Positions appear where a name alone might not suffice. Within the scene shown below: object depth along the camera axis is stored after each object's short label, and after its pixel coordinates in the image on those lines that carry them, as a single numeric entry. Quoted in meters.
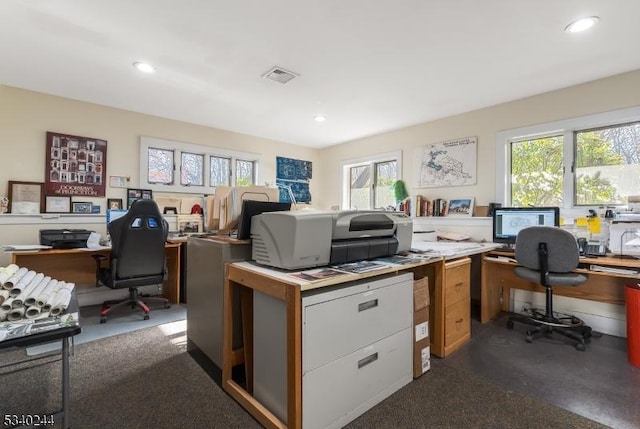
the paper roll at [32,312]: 1.19
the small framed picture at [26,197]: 3.04
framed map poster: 3.61
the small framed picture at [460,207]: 3.58
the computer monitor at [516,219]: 2.88
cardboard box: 1.90
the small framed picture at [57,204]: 3.22
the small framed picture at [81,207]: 3.37
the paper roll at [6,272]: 1.29
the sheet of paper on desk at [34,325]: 1.03
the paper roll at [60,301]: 1.25
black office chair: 2.82
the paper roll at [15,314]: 1.15
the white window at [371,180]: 4.59
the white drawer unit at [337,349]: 1.32
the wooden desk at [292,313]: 1.27
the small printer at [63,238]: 2.94
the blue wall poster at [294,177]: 5.17
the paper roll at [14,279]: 1.24
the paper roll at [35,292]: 1.22
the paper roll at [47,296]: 1.24
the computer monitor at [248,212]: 1.74
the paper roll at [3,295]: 1.17
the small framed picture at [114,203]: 3.58
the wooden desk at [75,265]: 2.92
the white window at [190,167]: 3.90
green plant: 4.21
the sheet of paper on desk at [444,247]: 2.34
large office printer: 1.45
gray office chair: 2.37
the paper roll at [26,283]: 1.23
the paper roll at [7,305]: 1.15
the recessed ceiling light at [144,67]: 2.57
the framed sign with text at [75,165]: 3.24
